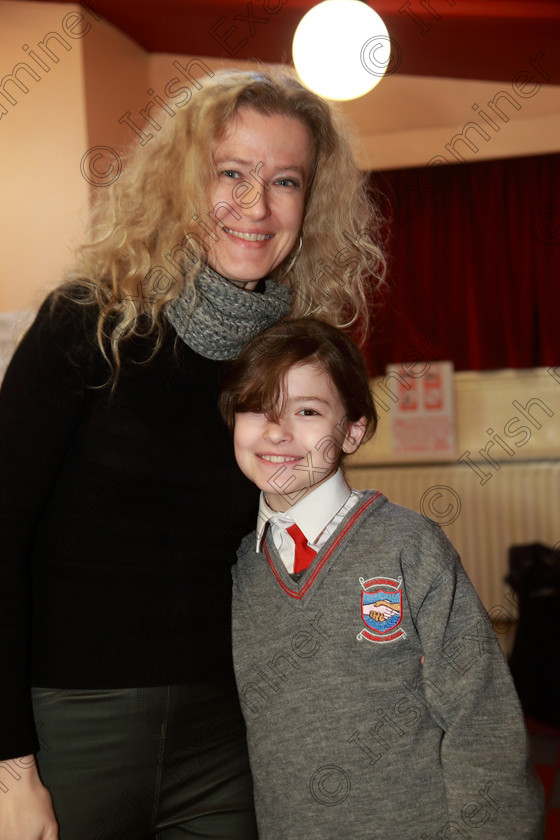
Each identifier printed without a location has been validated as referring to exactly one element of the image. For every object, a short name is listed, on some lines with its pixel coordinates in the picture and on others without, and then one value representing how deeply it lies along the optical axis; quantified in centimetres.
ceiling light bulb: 278
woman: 110
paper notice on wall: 458
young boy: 110
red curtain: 434
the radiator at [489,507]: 448
